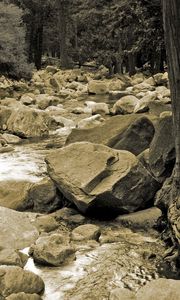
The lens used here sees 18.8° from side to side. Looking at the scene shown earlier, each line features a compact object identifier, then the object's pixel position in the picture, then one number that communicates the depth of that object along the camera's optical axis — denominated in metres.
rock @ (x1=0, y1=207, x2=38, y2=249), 7.08
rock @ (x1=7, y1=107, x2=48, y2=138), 15.77
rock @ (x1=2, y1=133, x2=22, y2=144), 14.99
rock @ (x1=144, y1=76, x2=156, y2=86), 28.10
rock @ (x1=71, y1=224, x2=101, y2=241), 7.37
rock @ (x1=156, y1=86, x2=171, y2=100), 22.12
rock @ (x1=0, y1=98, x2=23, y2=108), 19.16
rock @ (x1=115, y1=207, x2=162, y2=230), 7.79
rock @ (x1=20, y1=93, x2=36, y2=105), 21.79
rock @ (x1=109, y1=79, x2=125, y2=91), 28.17
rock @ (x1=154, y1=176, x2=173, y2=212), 7.16
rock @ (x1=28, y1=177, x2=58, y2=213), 8.73
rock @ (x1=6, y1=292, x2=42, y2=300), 5.21
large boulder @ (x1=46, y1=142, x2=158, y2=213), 7.99
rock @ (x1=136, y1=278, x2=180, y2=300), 4.96
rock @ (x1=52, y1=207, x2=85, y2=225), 8.16
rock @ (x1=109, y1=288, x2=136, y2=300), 5.34
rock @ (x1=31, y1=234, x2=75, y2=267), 6.46
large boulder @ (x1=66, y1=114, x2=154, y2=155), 10.32
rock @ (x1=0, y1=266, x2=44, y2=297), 5.38
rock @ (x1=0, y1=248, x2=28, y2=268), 6.21
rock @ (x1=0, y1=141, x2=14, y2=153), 13.65
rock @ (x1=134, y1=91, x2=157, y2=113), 18.04
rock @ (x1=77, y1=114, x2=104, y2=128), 16.20
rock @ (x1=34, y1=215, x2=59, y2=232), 7.78
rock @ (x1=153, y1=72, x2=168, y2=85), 27.41
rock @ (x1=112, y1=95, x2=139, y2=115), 18.67
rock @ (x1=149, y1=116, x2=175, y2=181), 8.23
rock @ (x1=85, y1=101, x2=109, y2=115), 19.12
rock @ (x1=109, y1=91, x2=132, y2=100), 24.74
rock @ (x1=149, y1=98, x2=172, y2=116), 17.59
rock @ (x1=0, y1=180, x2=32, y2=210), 8.84
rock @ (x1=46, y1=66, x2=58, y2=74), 37.42
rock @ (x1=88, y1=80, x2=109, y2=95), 27.52
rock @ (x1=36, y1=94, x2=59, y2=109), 21.50
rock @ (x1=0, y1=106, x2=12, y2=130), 16.30
